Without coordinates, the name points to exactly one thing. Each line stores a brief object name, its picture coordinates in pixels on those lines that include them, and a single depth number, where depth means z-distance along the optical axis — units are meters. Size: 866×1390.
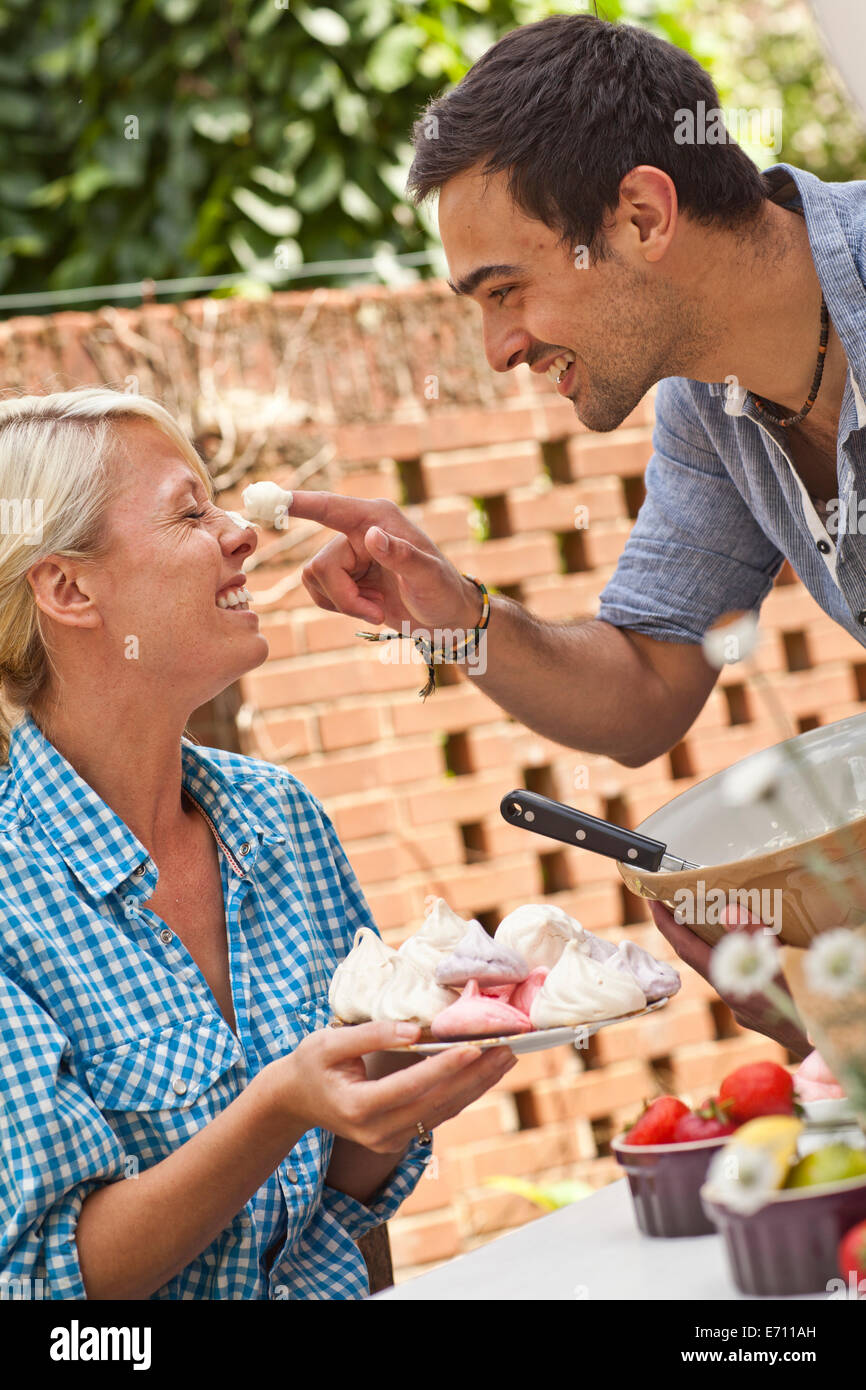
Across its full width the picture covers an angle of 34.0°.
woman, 1.51
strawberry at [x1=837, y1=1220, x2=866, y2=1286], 0.87
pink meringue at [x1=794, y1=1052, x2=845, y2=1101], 1.25
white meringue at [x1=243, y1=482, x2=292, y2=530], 1.98
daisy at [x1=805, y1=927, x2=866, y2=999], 0.82
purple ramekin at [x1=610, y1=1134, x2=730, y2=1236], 1.28
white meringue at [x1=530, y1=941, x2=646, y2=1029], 1.37
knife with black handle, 1.54
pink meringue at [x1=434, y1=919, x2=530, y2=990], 1.46
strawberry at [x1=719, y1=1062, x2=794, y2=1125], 1.21
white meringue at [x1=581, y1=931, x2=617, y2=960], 1.57
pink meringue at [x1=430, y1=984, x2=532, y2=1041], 1.38
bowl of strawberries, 1.23
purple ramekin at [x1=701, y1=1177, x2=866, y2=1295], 1.06
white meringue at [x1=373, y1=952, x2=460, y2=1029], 1.43
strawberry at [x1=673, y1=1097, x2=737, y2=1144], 1.28
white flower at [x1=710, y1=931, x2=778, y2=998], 0.87
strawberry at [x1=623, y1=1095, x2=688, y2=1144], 1.34
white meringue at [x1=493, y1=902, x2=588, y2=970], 1.56
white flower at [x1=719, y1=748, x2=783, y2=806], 0.83
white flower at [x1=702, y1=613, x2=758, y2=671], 0.83
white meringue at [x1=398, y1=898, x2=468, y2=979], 1.56
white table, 1.20
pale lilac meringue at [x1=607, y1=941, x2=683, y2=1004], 1.48
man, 2.03
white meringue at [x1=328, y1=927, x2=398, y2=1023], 1.51
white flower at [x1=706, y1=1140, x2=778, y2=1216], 0.90
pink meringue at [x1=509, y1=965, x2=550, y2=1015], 1.47
